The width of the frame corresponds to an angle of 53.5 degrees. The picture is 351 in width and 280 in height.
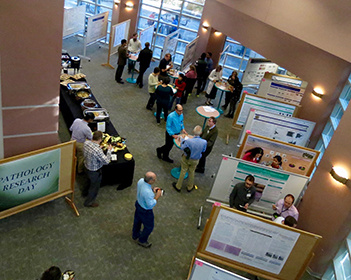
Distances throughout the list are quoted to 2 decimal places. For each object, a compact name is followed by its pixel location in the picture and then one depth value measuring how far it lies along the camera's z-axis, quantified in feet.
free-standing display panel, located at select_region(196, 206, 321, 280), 14.99
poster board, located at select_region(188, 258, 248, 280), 12.23
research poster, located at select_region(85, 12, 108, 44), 40.67
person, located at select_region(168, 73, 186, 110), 33.32
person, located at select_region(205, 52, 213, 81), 37.93
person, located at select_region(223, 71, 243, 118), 34.06
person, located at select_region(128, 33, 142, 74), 39.00
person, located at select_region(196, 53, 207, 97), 36.67
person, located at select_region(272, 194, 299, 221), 18.79
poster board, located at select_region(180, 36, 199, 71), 38.60
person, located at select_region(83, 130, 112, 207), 19.26
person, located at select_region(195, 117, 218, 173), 24.03
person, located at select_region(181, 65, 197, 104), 35.14
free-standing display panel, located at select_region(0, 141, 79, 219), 16.55
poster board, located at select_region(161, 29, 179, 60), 39.03
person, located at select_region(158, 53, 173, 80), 35.47
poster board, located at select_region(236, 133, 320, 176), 22.09
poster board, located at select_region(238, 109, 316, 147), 25.38
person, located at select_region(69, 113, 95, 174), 21.31
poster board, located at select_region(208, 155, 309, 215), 19.98
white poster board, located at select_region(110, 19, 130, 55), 39.42
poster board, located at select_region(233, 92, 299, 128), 28.09
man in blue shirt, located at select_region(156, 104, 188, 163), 24.36
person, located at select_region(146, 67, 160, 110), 31.53
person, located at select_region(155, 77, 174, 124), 29.58
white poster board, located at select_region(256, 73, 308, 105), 31.48
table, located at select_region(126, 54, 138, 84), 37.50
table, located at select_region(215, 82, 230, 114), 34.58
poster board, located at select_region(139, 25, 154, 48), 40.03
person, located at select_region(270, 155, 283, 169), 21.89
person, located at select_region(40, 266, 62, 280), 12.34
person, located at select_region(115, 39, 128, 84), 36.22
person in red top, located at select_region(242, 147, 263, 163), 22.16
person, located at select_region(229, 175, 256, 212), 19.12
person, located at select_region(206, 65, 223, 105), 35.73
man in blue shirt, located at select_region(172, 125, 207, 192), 22.27
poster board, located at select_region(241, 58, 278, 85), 37.86
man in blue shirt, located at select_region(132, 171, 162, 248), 16.89
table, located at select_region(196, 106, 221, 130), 27.95
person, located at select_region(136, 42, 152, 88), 36.32
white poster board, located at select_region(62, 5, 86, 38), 42.04
